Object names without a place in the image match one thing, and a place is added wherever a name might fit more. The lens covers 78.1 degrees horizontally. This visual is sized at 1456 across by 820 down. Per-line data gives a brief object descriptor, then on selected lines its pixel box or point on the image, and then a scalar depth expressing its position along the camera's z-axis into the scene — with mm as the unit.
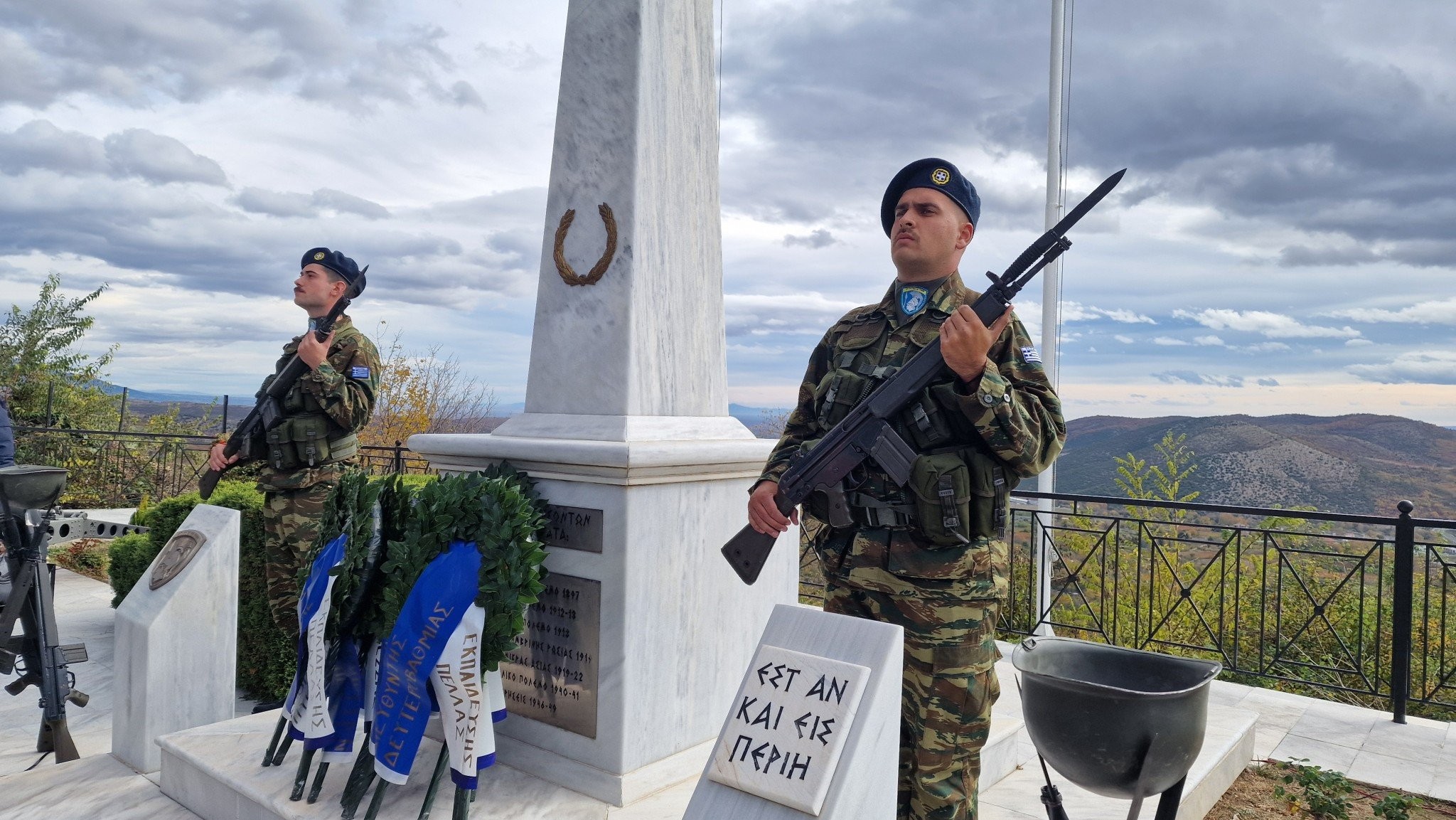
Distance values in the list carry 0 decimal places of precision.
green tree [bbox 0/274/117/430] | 14281
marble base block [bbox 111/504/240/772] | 3887
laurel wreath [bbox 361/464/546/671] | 2918
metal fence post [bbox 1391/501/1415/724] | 5086
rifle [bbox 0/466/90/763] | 4051
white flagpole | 7734
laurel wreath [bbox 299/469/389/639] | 3080
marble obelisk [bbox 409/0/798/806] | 3168
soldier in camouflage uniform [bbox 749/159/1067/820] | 2438
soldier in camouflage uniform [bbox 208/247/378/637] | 4668
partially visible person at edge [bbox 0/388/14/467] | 4762
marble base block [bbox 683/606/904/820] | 1984
